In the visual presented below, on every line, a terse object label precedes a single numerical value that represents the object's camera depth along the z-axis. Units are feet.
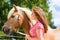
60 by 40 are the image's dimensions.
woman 9.64
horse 11.94
